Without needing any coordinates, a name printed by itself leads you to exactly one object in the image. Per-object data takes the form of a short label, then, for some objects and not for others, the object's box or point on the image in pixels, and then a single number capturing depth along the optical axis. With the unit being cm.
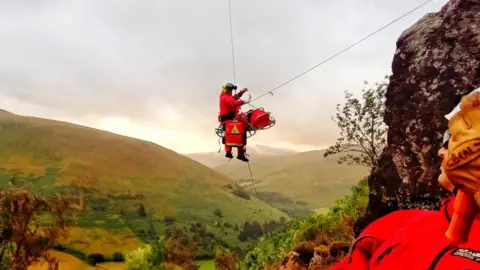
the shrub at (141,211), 13962
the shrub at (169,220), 13820
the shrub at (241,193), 18850
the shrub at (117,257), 10419
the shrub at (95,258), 9953
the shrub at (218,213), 15202
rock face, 601
